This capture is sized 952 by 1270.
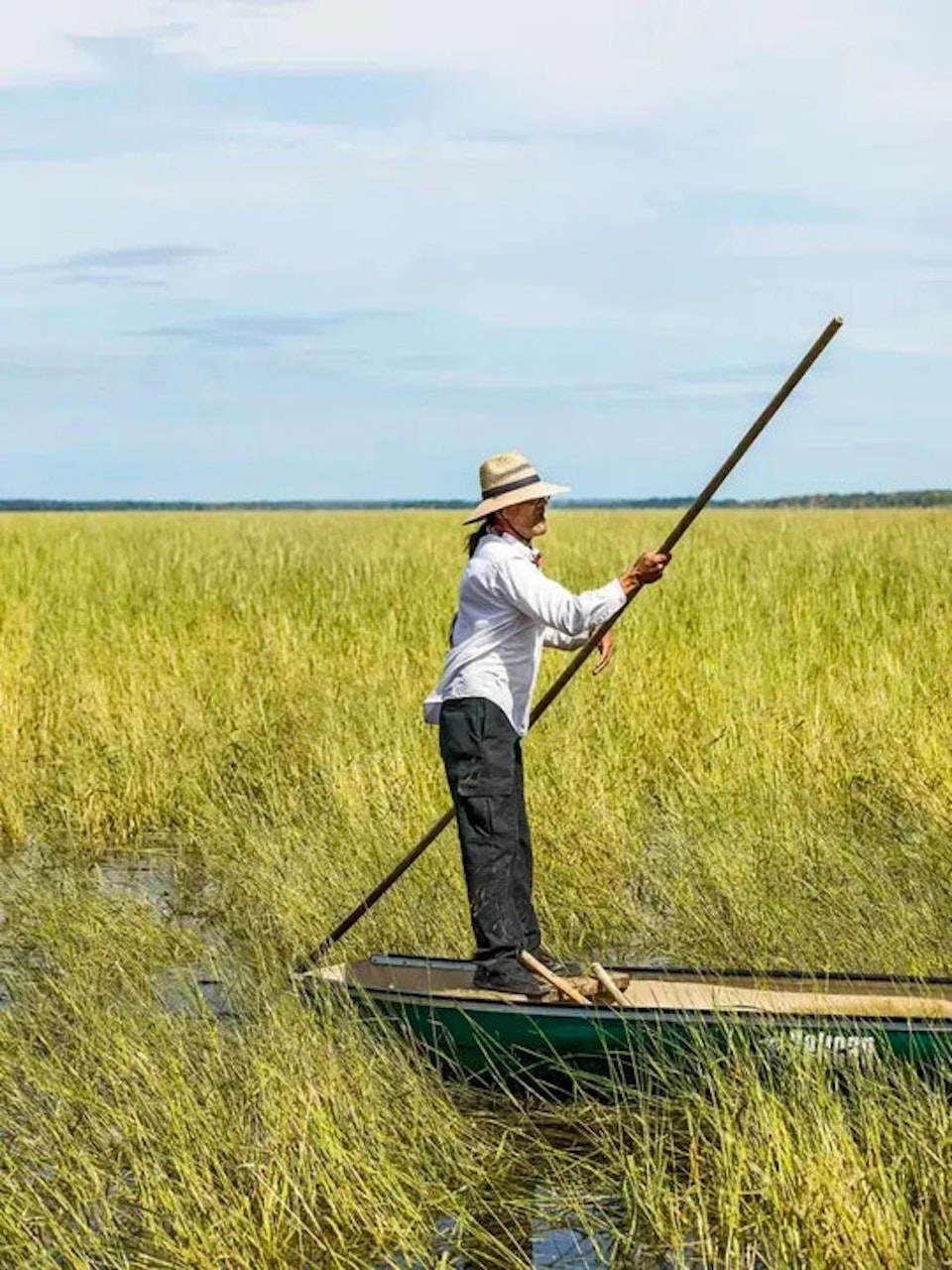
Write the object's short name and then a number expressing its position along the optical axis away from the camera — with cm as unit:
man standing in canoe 597
